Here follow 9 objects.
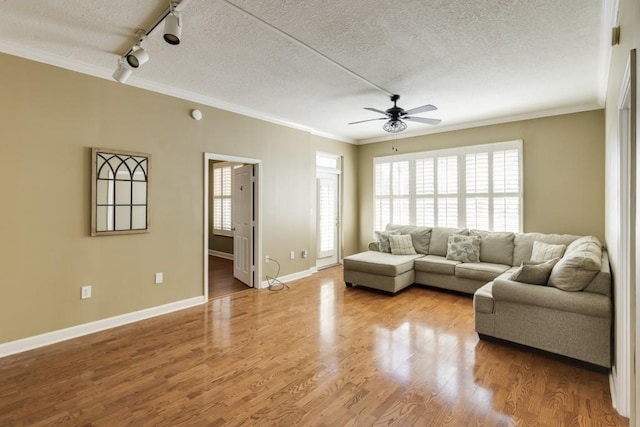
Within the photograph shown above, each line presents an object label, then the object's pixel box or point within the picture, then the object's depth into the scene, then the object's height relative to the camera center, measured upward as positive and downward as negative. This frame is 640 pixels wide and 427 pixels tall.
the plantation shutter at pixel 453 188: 5.24 +0.53
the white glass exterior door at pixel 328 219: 6.40 -0.08
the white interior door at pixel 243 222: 5.17 -0.13
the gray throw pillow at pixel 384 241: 5.66 -0.47
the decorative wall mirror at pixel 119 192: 3.36 +0.25
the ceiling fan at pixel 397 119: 4.07 +1.29
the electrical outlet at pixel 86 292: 3.31 -0.83
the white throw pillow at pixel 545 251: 4.08 -0.47
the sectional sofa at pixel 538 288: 2.62 -0.78
